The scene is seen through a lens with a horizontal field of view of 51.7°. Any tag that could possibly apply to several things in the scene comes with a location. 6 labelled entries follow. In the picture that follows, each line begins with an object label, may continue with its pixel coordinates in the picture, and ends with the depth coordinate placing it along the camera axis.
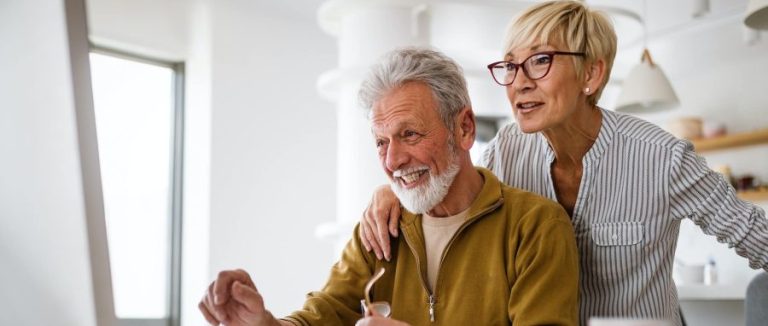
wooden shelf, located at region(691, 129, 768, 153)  5.75
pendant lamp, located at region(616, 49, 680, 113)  4.46
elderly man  1.56
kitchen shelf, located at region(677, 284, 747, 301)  3.90
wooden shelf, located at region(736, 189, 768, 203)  5.80
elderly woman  1.72
